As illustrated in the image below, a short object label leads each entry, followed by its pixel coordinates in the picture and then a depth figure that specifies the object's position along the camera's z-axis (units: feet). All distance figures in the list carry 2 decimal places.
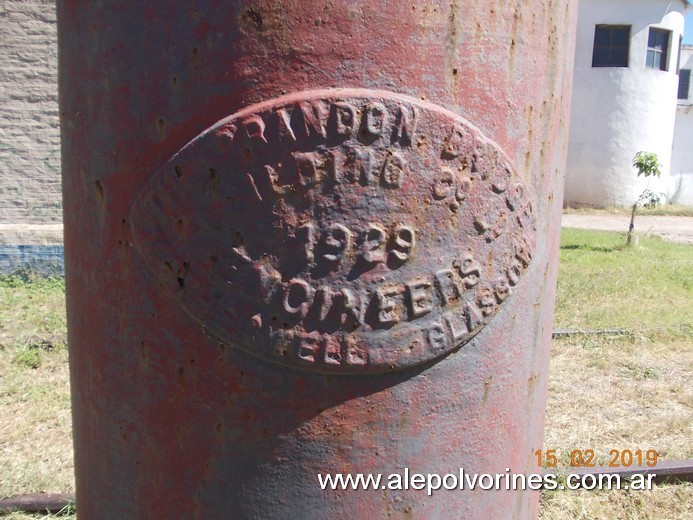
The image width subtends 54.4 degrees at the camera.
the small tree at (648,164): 39.99
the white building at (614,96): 57.11
